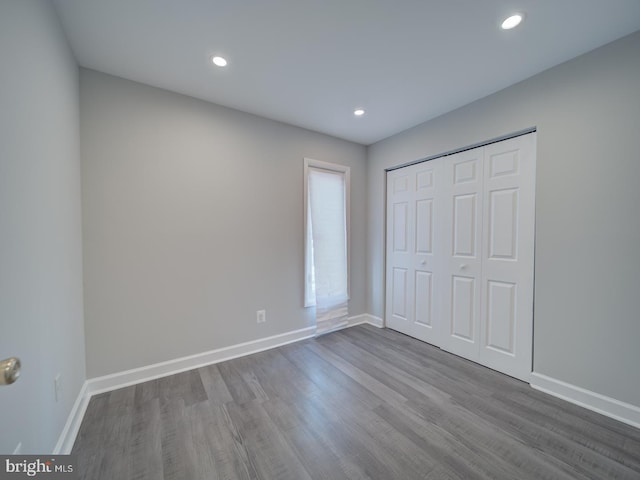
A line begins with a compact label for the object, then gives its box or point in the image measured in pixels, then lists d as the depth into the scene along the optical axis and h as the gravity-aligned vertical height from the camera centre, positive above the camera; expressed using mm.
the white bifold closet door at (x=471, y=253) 2152 -215
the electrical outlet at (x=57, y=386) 1345 -854
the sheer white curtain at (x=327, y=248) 3074 -197
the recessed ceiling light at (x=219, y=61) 1843 +1292
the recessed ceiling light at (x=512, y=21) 1490 +1299
